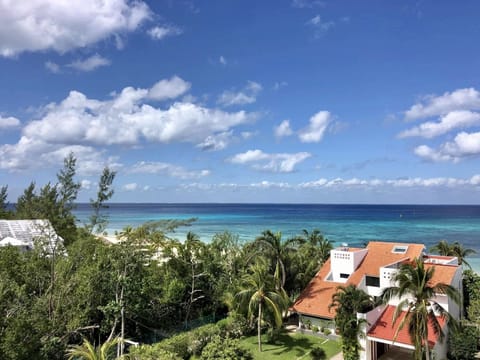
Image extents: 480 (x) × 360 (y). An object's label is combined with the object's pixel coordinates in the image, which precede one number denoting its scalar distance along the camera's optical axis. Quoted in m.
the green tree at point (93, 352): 13.62
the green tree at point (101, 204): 20.28
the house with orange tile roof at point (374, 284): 19.00
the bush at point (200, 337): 20.53
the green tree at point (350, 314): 18.92
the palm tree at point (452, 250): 29.77
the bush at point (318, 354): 20.11
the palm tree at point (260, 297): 21.56
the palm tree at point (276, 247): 26.81
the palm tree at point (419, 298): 15.78
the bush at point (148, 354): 13.72
